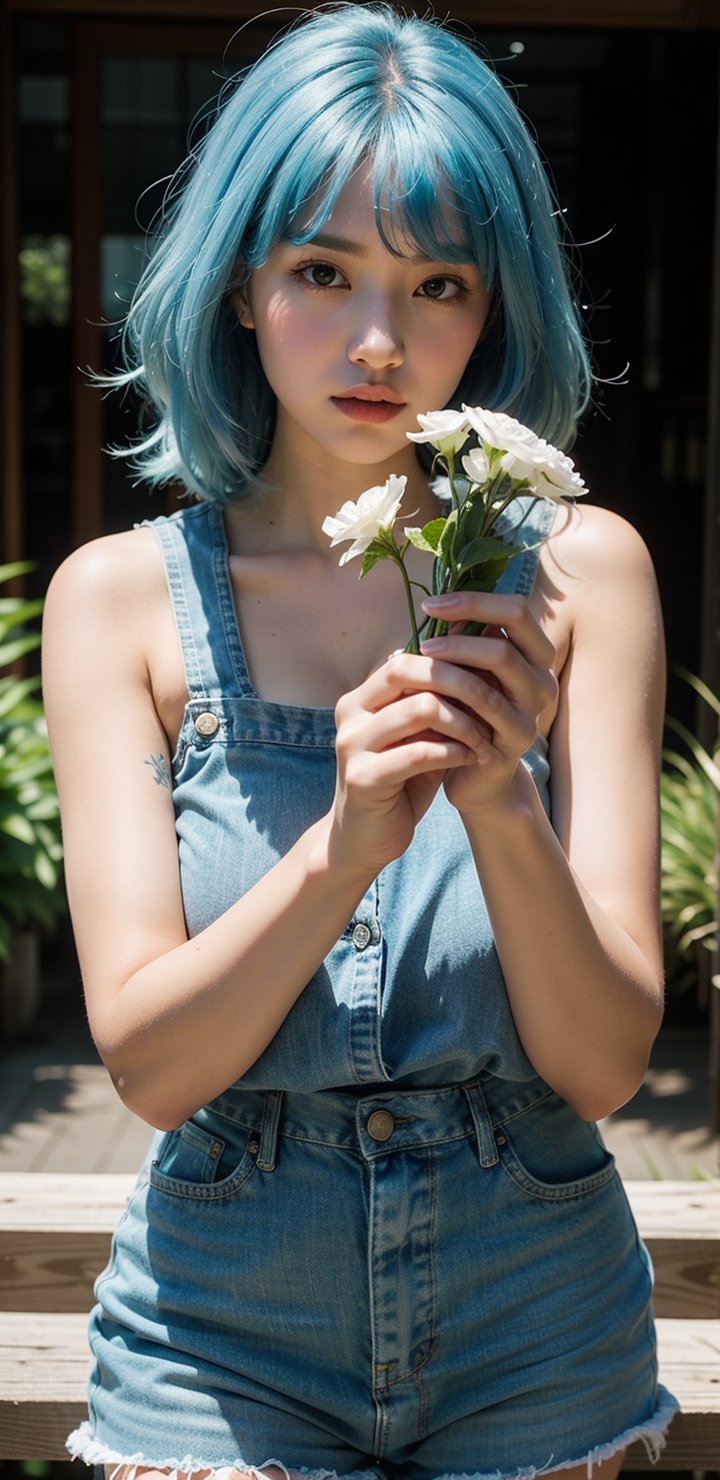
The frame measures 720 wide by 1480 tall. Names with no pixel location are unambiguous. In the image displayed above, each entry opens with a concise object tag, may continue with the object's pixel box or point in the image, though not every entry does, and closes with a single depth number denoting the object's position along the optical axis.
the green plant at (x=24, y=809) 4.98
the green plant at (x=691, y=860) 4.84
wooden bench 1.80
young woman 1.39
